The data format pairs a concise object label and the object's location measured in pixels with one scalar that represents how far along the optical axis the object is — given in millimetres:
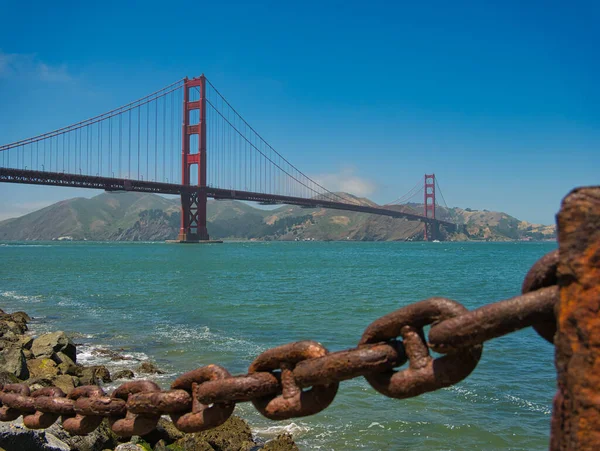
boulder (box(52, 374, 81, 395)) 6496
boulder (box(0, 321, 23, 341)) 9853
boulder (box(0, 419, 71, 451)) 3203
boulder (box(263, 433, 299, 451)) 4812
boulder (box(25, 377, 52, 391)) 5669
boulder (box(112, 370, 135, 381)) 8125
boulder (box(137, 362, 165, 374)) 8562
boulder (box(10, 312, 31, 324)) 13287
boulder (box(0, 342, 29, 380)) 6511
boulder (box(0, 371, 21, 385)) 5116
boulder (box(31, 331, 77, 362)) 8391
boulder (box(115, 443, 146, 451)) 4137
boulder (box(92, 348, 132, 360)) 9797
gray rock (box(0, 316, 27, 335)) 11226
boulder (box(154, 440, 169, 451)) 4598
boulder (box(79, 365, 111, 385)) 7316
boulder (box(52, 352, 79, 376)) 7738
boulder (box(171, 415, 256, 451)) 4918
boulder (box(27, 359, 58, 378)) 7291
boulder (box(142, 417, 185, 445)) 4918
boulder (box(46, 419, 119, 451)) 3972
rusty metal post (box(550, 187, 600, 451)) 933
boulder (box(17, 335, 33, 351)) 8978
